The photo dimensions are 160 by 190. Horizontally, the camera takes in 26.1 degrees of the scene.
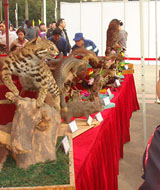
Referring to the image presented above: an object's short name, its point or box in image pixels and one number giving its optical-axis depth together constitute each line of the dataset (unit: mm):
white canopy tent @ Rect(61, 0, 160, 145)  9766
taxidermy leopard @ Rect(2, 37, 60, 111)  1495
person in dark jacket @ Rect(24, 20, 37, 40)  7734
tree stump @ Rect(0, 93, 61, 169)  1282
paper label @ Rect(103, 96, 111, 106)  2598
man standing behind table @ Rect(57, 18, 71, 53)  6186
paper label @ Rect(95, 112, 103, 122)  2174
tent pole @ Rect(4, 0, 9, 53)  2518
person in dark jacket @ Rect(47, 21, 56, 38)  7762
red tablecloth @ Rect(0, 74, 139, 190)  1588
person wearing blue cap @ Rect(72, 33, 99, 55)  4126
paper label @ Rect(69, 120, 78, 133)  1929
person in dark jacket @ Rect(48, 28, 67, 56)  4895
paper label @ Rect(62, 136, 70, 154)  1461
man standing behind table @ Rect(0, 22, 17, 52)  5077
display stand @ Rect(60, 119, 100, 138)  1899
